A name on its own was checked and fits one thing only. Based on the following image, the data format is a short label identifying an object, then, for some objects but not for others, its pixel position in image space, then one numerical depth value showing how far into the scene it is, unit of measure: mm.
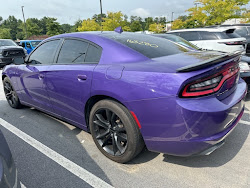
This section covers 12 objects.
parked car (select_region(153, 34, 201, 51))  5151
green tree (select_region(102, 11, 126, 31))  31172
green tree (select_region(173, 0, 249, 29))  18266
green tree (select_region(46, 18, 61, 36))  48844
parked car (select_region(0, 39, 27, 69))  10594
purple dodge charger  1829
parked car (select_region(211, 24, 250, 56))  10108
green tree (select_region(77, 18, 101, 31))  37156
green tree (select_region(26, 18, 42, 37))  60531
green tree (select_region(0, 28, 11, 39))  63950
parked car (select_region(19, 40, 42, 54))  17266
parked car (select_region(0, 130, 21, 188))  1290
